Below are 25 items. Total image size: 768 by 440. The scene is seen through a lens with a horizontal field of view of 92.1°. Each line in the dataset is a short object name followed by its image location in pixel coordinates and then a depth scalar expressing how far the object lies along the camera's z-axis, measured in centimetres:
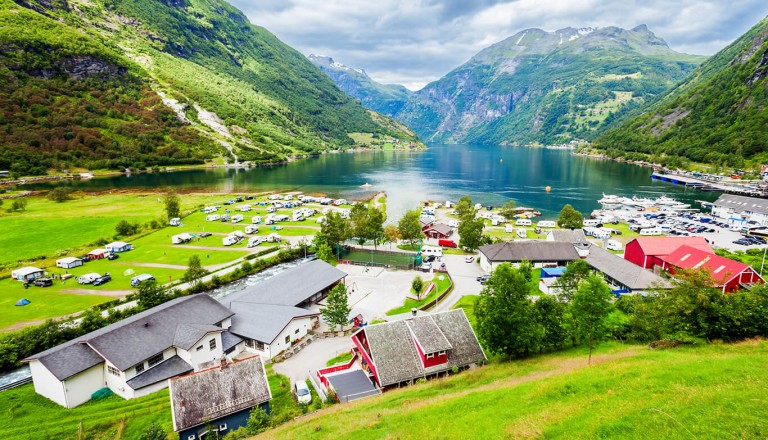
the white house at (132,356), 2833
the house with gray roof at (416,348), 2955
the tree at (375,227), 7011
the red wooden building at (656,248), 5375
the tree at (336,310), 3962
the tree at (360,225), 6950
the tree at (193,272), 5031
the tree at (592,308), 2798
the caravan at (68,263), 5638
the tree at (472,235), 6762
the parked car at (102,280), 5085
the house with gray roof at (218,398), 2389
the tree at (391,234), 7375
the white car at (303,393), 2789
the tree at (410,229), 7225
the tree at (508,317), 2848
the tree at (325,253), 6031
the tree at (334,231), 6738
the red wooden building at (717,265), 4366
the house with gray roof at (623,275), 4541
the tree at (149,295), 4162
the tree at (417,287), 4703
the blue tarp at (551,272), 5038
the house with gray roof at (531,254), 5797
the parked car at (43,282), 4975
